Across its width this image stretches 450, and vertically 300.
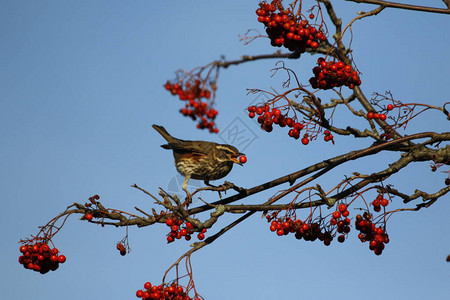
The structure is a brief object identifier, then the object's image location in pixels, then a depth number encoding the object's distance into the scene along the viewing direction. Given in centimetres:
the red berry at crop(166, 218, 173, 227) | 1241
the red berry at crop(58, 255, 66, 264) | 1285
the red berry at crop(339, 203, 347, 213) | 1205
